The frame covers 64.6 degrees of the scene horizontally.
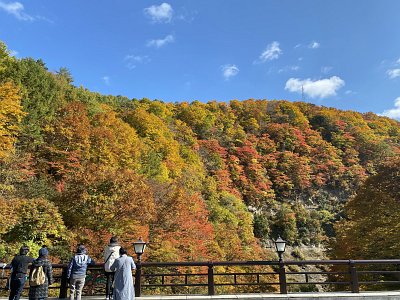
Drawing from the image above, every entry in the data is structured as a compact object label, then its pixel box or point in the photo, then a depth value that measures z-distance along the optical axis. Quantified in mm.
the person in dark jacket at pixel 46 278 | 7547
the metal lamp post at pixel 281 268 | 9320
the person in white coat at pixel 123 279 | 6914
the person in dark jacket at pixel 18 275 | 7758
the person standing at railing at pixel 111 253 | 8070
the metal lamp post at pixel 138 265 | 9211
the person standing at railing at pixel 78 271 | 8156
